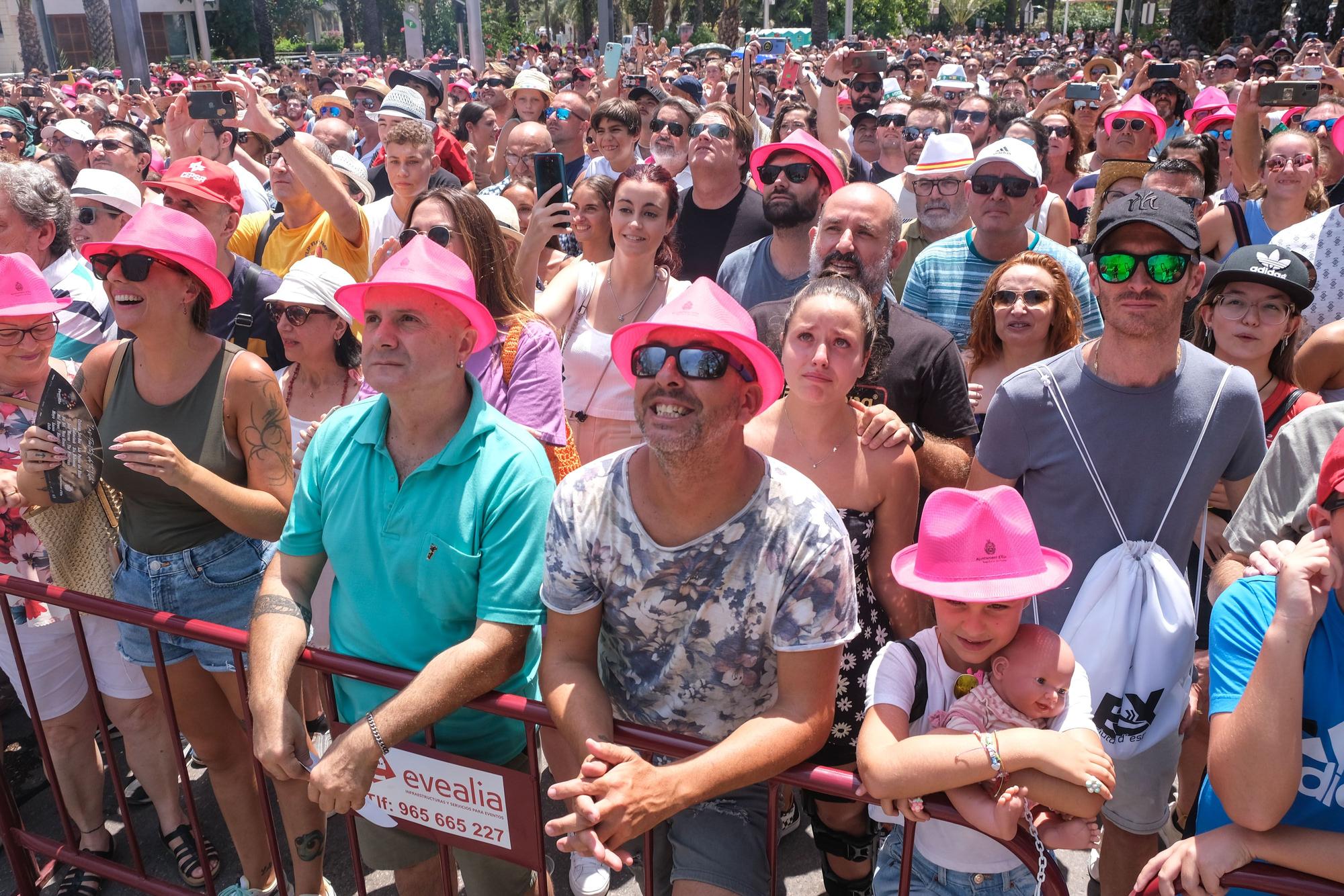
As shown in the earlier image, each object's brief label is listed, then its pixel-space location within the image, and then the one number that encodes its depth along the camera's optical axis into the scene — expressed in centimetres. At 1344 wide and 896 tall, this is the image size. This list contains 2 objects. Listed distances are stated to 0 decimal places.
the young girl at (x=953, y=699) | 195
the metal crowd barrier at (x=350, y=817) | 205
